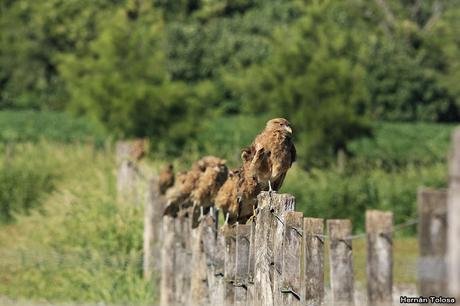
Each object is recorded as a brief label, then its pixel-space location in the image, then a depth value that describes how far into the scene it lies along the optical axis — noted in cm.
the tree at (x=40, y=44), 14962
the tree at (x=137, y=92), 6975
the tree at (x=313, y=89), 7187
